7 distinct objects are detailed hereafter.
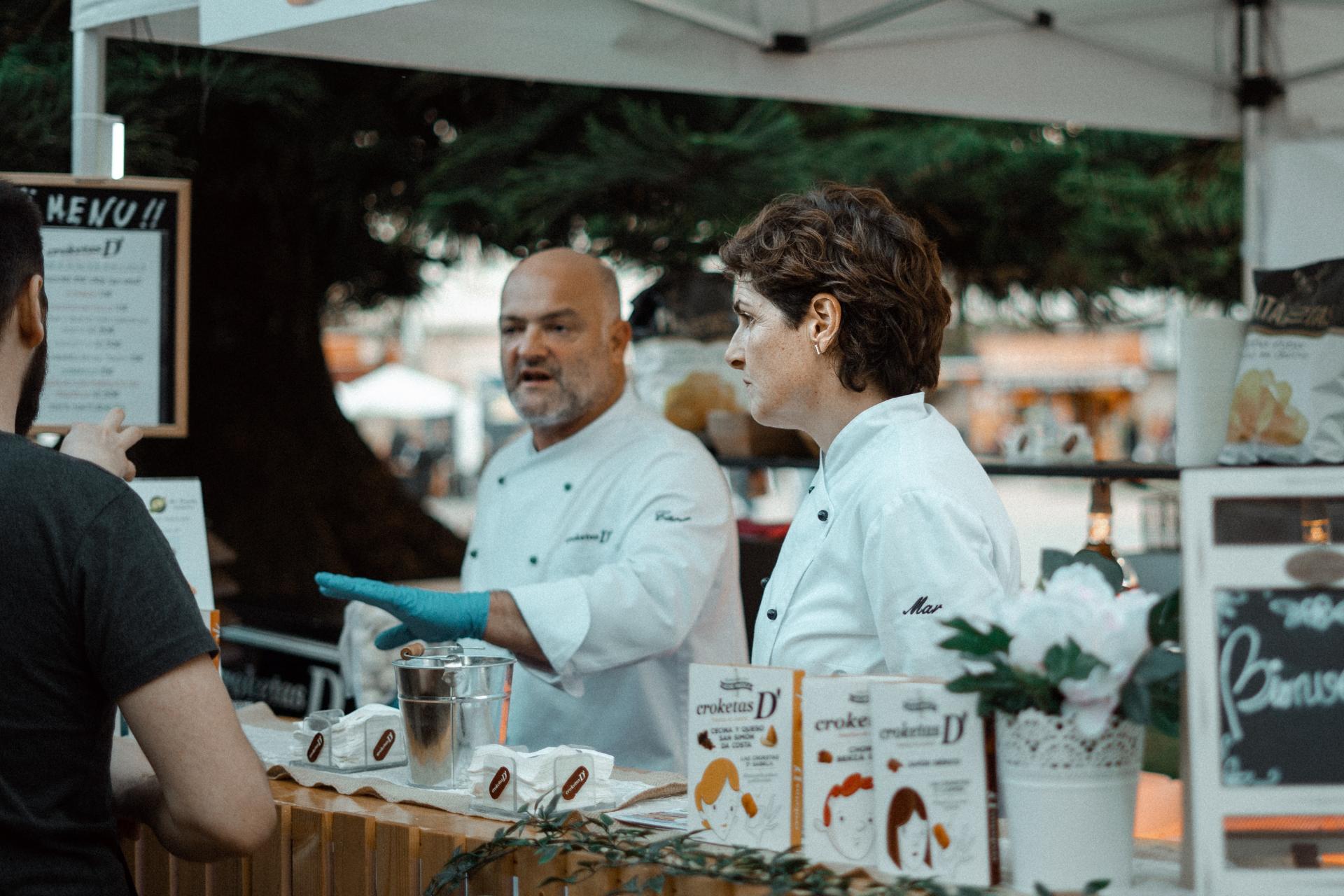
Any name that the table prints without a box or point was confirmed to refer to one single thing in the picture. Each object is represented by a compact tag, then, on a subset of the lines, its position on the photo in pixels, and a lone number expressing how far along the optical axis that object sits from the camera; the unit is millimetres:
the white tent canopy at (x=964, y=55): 3113
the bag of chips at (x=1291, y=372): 2490
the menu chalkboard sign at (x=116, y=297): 2650
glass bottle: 3266
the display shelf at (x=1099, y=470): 3178
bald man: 2455
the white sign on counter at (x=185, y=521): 2533
